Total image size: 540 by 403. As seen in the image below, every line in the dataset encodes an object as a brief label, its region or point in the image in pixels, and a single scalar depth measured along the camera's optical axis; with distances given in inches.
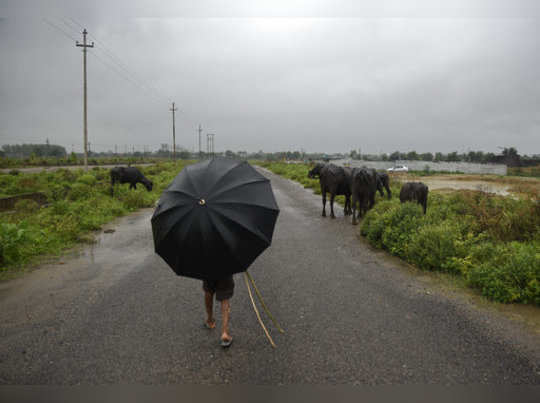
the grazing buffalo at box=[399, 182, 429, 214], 367.6
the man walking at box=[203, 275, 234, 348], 134.6
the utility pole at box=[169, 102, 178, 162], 1947.0
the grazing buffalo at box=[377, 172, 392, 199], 508.1
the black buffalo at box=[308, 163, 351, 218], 435.8
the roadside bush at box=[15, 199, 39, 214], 411.0
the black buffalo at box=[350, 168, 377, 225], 390.6
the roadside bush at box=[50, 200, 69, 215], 393.4
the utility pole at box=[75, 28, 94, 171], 973.8
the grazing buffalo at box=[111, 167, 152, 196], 637.3
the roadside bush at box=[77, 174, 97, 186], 722.5
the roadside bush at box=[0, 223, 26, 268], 239.6
